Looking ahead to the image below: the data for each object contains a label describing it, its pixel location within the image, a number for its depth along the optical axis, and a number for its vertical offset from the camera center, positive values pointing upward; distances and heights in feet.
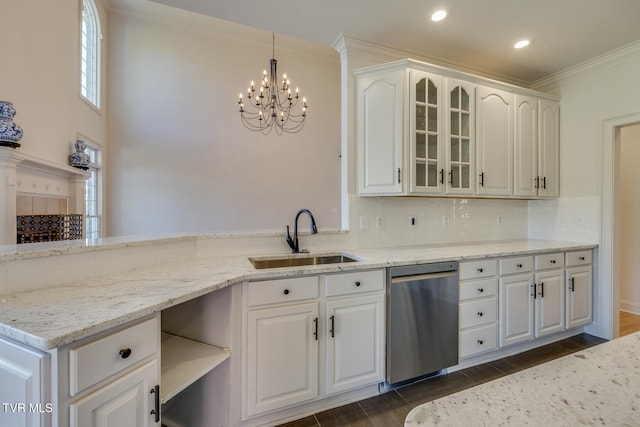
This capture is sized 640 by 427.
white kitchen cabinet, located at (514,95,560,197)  9.25 +2.15
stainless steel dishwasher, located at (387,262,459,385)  6.32 -2.43
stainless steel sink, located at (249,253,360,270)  7.10 -1.21
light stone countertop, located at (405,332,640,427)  1.54 -1.10
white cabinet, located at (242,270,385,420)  5.24 -2.44
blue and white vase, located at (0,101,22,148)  8.32 +2.47
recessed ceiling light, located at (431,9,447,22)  6.98 +4.83
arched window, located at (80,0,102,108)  12.96 +7.11
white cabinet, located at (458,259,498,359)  7.15 -2.42
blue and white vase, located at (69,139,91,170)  11.82 +2.26
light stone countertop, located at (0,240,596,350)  2.73 -1.07
